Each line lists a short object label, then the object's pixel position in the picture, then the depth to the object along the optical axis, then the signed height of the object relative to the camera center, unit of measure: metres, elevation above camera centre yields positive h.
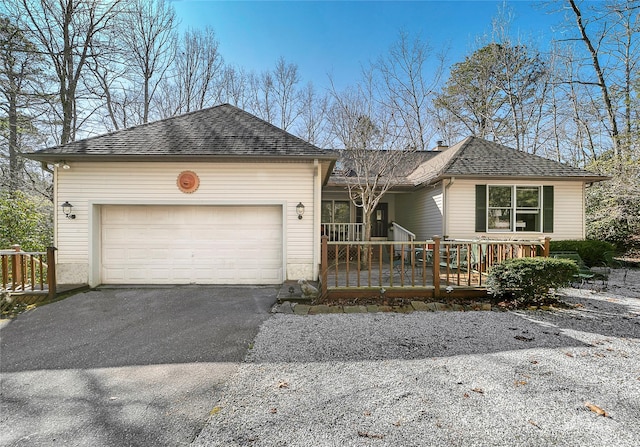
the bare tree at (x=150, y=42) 13.42 +9.18
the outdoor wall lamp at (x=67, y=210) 6.27 +0.31
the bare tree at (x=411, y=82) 9.10 +5.65
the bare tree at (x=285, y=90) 16.22 +7.94
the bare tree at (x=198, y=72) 15.52 +8.71
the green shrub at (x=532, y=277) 4.95 -0.96
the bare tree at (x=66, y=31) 10.06 +7.26
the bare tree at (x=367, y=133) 8.55 +2.82
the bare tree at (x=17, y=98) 8.77 +4.30
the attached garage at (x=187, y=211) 6.35 +0.30
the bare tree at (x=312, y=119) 10.36 +4.83
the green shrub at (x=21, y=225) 7.70 -0.05
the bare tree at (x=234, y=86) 16.14 +8.12
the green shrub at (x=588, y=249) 8.58 -0.78
